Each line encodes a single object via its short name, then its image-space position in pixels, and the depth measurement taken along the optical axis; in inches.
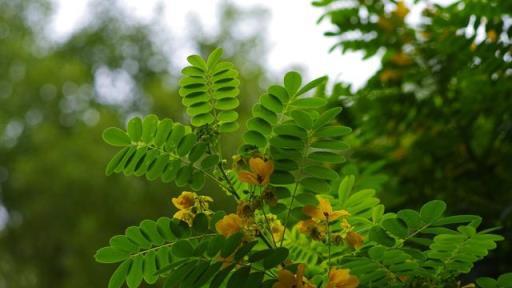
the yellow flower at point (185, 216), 48.0
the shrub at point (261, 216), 46.7
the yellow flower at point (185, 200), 48.2
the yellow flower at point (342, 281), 46.4
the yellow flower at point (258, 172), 47.0
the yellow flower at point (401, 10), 69.3
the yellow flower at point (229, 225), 46.7
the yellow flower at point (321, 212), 48.1
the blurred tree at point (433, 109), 61.8
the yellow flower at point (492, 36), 61.4
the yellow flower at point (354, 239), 48.0
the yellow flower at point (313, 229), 48.6
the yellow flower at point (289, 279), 46.1
